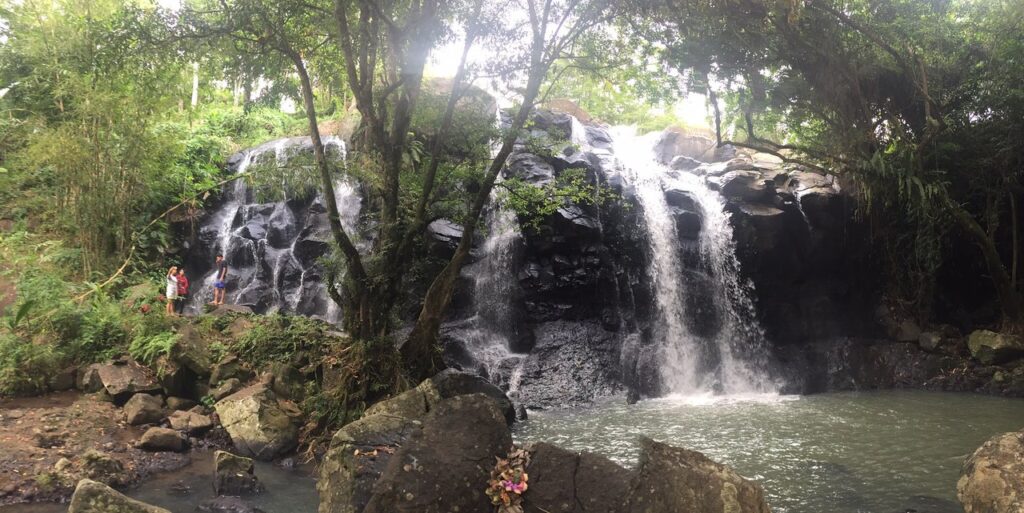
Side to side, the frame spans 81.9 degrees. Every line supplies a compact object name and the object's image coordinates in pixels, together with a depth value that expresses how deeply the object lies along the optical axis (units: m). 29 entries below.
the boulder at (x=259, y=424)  7.88
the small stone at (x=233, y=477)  6.51
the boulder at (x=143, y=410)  8.20
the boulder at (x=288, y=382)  9.02
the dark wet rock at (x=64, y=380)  8.88
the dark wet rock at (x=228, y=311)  11.49
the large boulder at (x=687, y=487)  3.70
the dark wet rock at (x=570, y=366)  12.75
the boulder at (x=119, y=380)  8.65
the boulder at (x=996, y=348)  13.77
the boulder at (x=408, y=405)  5.53
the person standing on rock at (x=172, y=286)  12.38
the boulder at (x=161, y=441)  7.60
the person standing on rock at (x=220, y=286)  14.45
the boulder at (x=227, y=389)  8.93
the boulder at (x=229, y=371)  9.30
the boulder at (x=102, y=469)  6.49
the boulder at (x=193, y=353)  9.23
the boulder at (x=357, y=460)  4.28
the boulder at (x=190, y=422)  8.20
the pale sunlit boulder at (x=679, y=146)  22.56
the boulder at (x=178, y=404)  8.83
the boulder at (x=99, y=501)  4.48
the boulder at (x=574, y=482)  3.92
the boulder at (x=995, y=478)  4.17
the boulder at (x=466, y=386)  8.89
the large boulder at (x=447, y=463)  3.94
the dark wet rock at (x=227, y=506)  6.04
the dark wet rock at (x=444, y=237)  14.58
